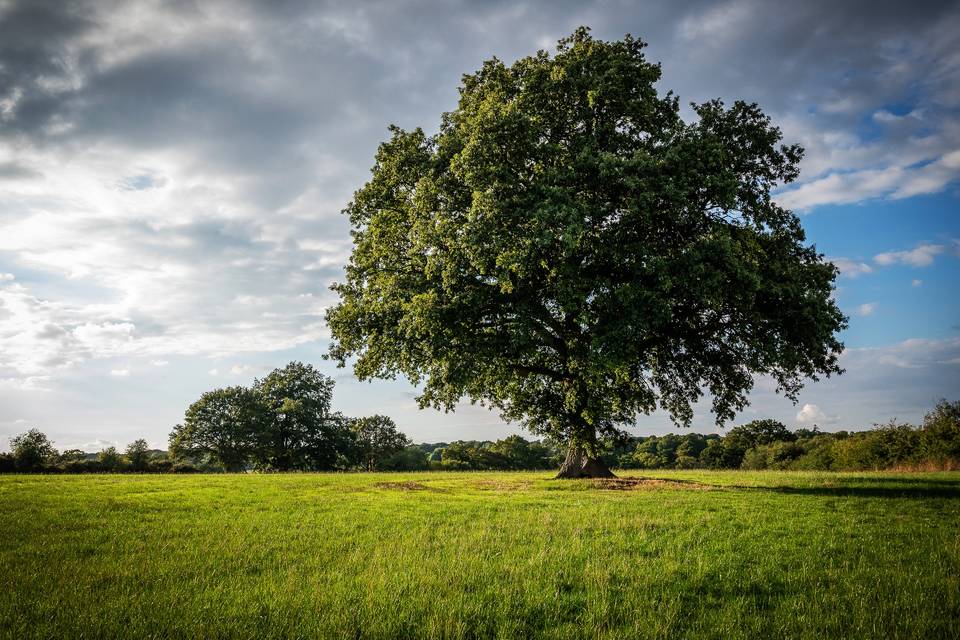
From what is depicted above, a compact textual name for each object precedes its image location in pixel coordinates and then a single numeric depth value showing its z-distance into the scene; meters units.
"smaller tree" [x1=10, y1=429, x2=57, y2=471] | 44.56
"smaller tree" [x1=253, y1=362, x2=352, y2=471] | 70.44
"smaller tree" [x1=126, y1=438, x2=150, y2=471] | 56.09
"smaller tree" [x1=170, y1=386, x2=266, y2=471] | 70.12
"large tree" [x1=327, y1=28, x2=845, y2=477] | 21.91
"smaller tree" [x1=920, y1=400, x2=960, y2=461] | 39.09
